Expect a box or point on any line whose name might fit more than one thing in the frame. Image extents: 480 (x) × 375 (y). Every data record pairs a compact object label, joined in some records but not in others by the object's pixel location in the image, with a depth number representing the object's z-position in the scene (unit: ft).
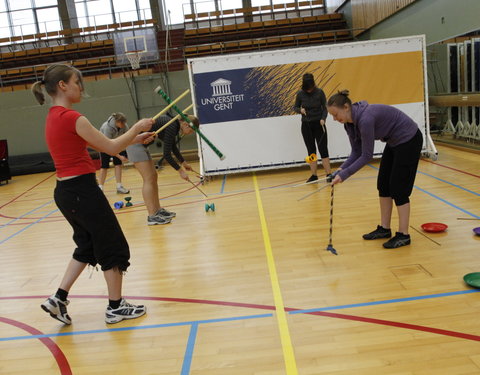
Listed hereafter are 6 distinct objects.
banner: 25.40
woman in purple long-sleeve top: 11.10
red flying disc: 13.21
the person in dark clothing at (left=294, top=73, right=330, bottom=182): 22.07
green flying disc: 9.41
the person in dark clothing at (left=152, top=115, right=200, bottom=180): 16.26
